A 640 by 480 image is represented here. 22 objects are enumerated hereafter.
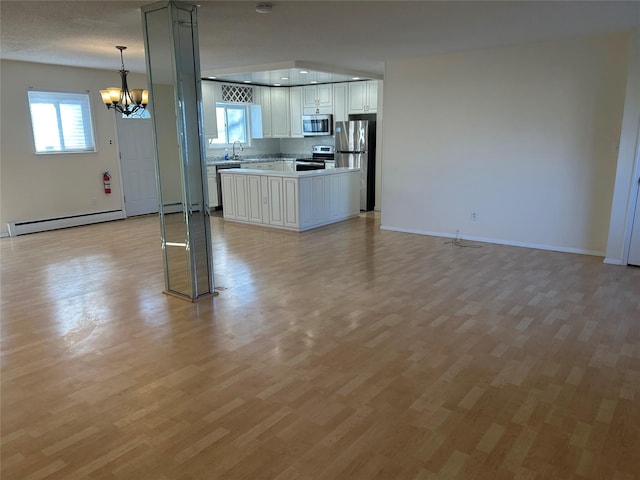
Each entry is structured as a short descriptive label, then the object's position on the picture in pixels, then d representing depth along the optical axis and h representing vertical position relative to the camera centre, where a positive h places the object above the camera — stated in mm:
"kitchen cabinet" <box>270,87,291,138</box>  9836 +565
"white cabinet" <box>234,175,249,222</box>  7324 -918
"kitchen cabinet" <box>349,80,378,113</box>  8625 +771
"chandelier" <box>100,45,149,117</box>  5336 +493
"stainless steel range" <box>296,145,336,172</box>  9297 -432
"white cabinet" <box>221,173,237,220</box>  7496 -899
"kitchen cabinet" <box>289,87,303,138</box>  9740 +596
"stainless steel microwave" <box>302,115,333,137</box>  9242 +274
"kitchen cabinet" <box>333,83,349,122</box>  9008 +694
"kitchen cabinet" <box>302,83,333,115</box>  9227 +797
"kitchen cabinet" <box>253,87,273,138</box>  9695 +710
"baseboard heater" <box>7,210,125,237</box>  6738 -1243
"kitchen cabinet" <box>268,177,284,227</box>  6883 -921
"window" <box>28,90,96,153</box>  6836 +286
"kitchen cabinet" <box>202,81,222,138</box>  8625 +625
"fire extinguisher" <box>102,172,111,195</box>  7656 -674
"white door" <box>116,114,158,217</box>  7906 -420
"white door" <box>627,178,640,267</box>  4887 -1119
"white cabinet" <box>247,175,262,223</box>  7141 -898
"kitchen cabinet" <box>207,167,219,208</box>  8633 -866
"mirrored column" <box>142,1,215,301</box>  3666 -42
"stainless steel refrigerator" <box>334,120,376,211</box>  8352 -231
